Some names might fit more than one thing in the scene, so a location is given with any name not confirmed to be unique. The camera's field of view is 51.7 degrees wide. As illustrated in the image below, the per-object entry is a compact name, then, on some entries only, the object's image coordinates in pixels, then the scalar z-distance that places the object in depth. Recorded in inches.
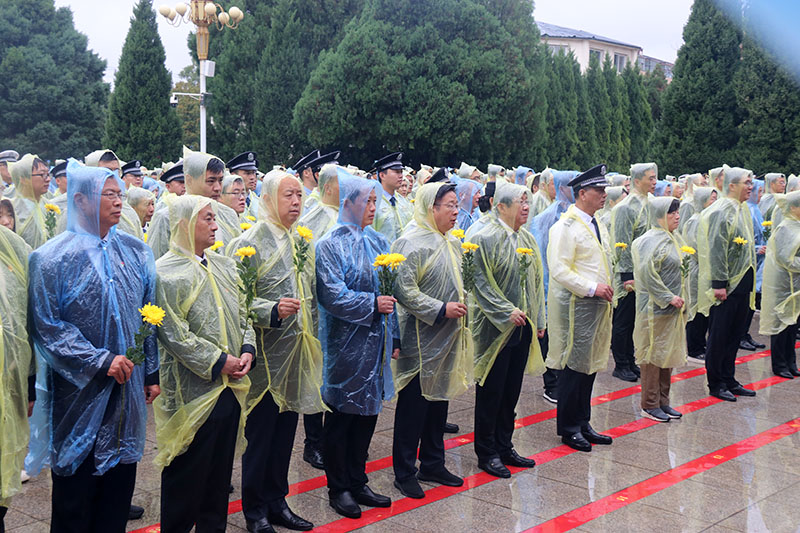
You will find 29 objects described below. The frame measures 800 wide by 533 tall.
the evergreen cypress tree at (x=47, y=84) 1481.3
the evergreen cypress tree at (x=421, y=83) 1044.5
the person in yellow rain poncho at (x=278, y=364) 183.9
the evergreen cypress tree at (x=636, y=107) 1577.3
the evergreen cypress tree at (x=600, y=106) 1459.2
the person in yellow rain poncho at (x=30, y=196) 275.4
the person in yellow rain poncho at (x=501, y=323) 229.9
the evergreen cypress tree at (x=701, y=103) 863.1
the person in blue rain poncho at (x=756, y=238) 418.8
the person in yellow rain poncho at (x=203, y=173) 201.8
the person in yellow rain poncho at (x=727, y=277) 318.7
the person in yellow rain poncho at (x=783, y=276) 338.3
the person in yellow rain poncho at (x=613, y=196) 411.2
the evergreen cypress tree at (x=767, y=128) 811.4
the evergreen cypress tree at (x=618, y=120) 1481.3
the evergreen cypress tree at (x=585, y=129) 1380.4
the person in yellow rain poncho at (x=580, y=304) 251.0
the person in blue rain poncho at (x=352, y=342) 191.9
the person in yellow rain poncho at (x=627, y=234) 354.6
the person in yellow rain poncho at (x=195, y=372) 155.9
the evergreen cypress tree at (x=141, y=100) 1223.5
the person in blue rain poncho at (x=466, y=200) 382.0
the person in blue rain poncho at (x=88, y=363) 139.9
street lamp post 762.8
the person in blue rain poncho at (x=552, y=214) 337.8
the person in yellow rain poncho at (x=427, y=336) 211.0
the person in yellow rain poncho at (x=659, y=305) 281.9
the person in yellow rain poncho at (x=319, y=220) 232.2
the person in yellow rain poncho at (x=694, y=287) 391.5
